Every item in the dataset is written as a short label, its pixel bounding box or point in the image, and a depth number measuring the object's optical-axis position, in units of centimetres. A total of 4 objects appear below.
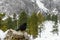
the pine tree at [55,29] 6475
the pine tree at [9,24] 4623
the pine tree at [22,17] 4990
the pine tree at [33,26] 4760
